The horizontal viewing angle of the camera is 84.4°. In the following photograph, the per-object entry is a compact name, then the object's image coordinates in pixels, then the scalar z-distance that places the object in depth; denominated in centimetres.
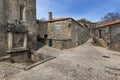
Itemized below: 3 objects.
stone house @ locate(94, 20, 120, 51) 1005
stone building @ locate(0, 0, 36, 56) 636
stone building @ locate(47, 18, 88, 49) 1001
